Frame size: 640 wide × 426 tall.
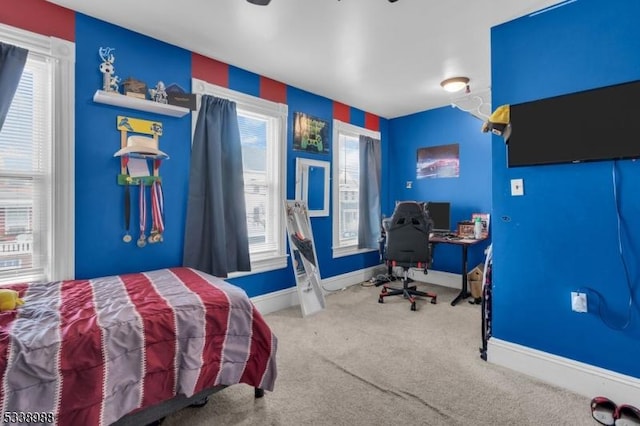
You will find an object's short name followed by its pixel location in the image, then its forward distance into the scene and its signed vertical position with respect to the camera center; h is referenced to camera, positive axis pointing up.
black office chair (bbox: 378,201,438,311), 3.58 -0.28
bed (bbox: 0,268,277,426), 1.25 -0.61
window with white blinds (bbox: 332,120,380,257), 4.30 +0.42
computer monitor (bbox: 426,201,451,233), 4.33 -0.02
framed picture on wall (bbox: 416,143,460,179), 4.43 +0.76
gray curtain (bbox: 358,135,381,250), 4.64 +0.28
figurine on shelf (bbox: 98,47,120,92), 2.36 +1.10
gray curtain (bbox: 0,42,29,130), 1.96 +0.91
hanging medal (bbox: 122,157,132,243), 2.49 +0.05
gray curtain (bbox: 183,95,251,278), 2.85 +0.19
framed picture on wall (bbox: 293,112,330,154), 3.75 +1.00
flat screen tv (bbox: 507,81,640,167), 1.83 +0.54
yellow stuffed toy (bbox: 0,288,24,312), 1.61 -0.42
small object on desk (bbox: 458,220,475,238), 4.12 -0.19
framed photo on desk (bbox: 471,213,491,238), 4.03 -0.08
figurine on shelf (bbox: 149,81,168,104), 2.59 +1.01
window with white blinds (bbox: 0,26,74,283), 2.11 +0.31
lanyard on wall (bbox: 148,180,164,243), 2.62 +0.04
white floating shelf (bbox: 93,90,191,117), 2.29 +0.87
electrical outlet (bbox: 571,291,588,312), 2.00 -0.56
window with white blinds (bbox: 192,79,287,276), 3.38 +0.43
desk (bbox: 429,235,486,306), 3.69 -0.38
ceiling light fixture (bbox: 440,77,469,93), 3.45 +1.44
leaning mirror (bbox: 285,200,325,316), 3.48 -0.48
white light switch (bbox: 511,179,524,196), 2.24 +0.19
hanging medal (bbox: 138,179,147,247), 2.56 +0.03
